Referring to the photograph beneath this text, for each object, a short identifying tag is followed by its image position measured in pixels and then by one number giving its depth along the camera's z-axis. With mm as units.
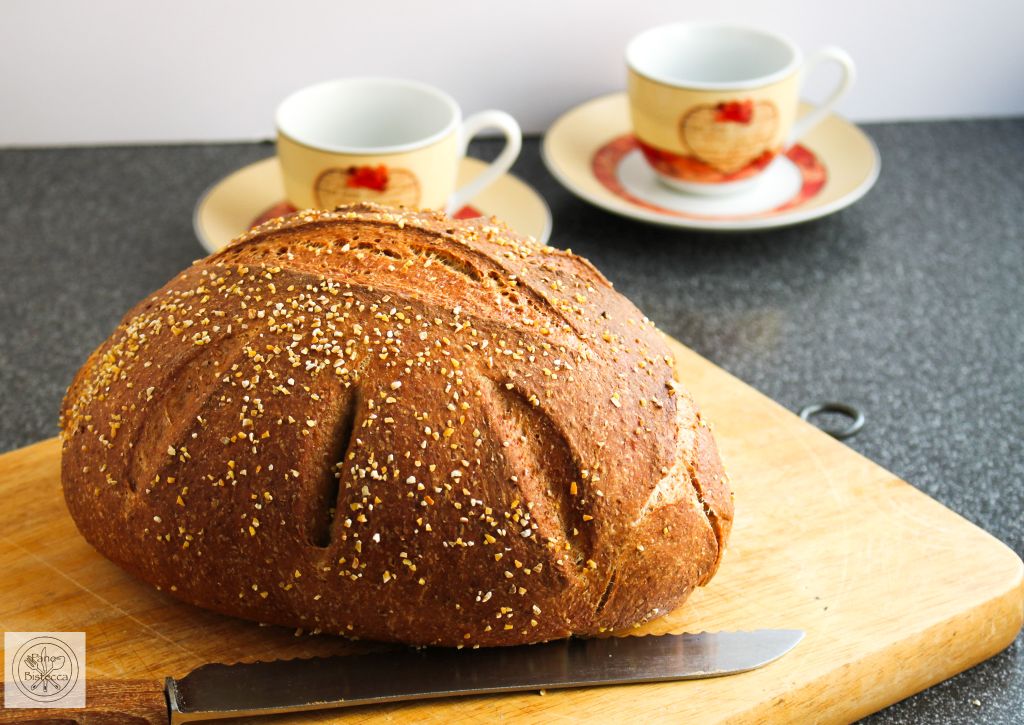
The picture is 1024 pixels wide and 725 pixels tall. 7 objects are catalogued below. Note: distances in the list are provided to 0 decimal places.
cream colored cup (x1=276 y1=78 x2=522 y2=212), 787
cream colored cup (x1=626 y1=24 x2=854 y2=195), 834
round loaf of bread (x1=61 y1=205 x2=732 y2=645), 588
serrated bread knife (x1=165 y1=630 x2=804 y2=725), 586
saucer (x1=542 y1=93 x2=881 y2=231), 847
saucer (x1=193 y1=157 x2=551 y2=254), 822
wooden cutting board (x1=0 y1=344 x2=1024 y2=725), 596
